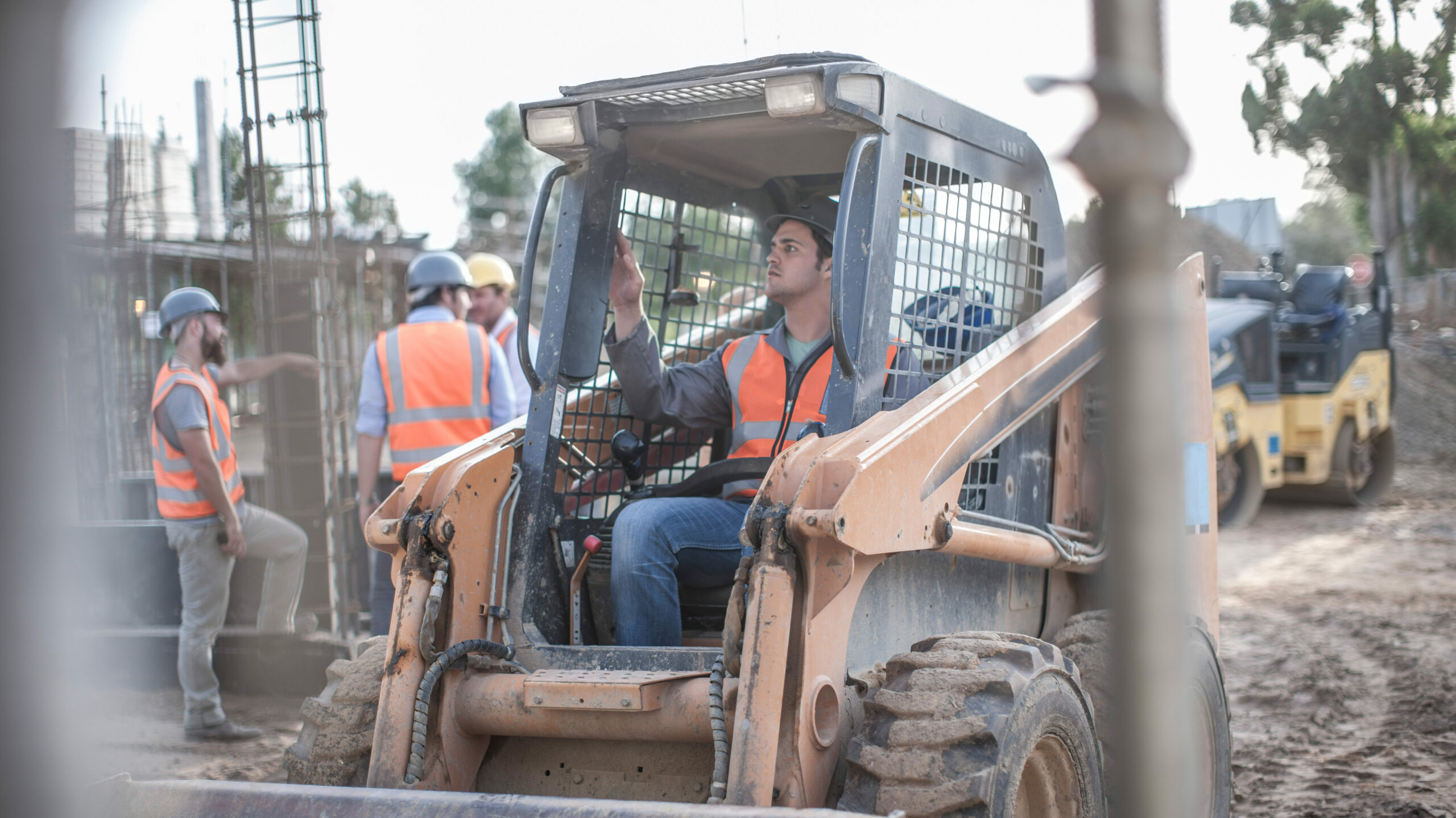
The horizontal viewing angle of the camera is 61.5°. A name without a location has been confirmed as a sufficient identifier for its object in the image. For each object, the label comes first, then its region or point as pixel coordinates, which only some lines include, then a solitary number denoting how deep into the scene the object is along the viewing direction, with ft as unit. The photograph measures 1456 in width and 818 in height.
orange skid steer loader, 9.36
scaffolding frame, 23.50
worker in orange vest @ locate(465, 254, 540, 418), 23.58
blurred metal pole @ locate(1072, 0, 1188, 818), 3.73
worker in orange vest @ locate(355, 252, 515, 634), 20.12
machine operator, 11.81
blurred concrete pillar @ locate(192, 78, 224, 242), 29.78
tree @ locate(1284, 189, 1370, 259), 163.43
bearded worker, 19.80
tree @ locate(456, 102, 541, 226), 196.13
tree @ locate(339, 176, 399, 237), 78.74
